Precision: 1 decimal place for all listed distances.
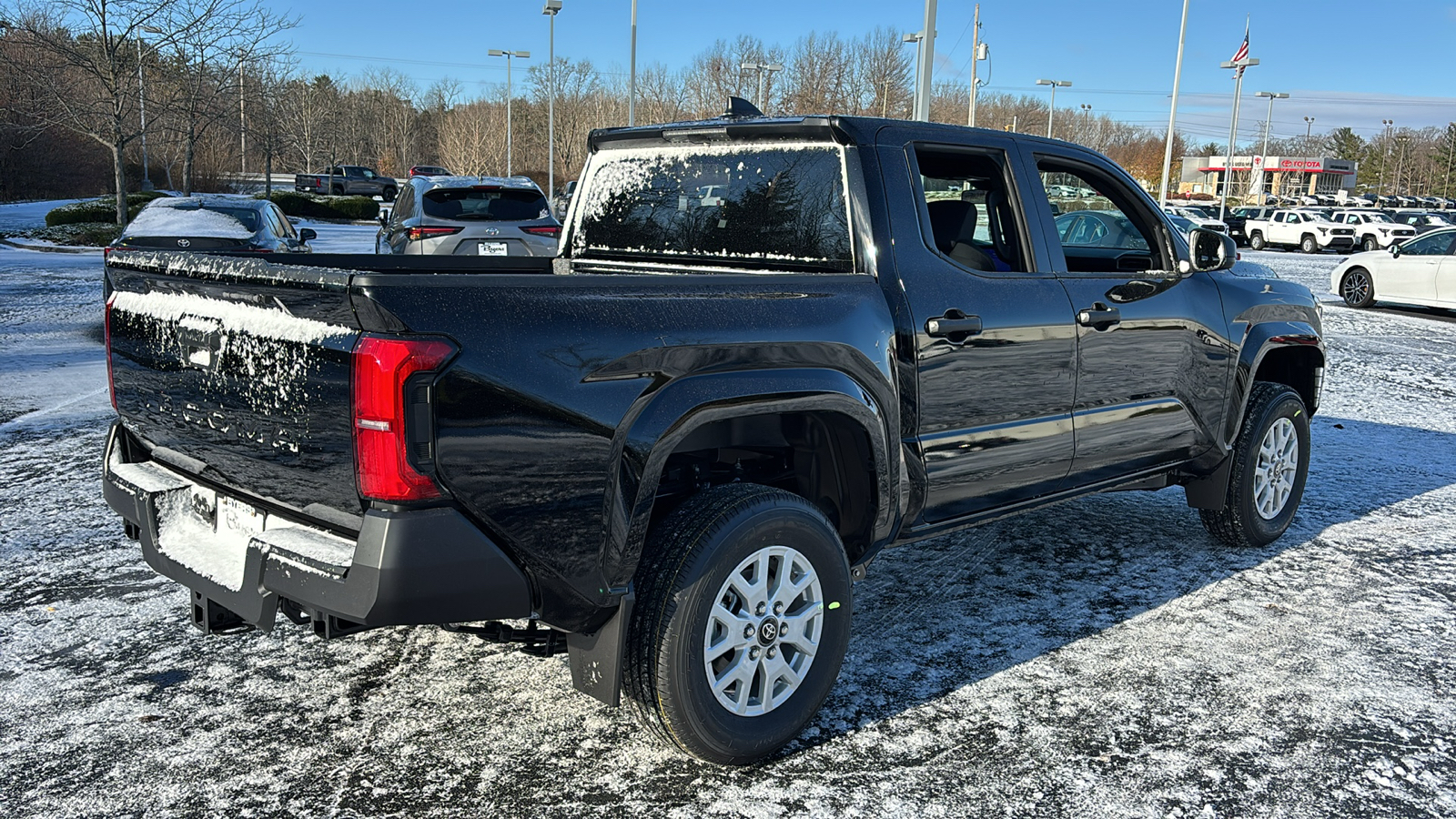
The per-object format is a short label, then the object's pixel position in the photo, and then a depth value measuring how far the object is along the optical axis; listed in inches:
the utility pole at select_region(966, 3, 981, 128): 1253.6
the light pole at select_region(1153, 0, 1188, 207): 1546.5
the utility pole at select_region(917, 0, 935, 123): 582.9
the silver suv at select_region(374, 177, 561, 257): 499.5
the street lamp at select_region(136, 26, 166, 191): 950.4
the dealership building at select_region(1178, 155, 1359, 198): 4333.2
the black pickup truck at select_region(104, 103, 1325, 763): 102.0
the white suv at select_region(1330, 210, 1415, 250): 1470.2
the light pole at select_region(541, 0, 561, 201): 1524.4
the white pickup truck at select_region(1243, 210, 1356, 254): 1537.9
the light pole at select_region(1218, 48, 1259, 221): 1828.4
